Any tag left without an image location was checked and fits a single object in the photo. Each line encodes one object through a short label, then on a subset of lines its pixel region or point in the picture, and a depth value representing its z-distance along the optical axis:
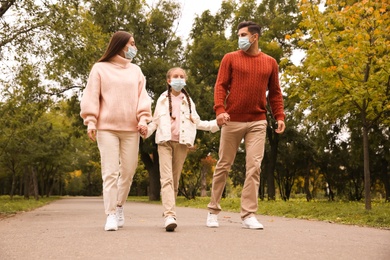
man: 6.43
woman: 6.02
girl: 6.27
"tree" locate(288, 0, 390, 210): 11.23
